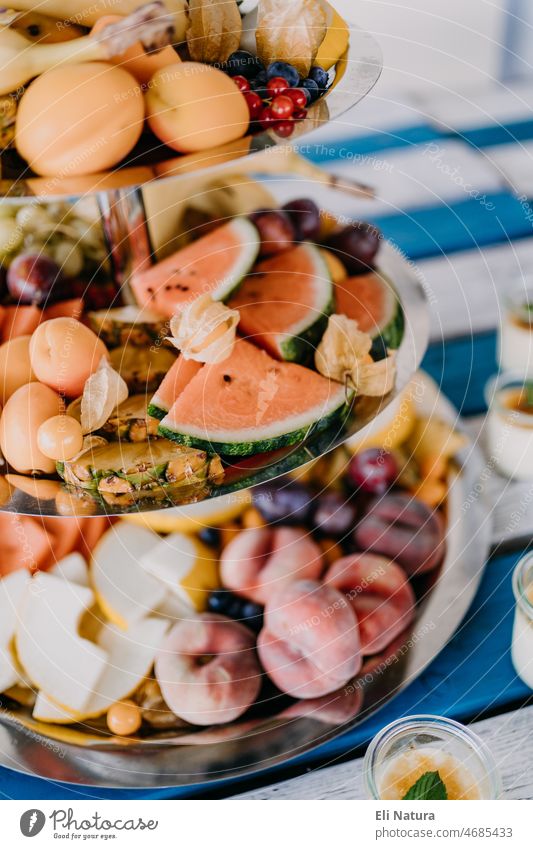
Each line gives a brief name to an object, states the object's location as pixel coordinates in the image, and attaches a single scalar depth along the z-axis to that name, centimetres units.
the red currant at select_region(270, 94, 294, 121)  40
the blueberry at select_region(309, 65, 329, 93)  42
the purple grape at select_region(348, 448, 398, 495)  59
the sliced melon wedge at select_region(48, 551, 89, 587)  53
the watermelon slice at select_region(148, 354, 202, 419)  41
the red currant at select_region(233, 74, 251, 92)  40
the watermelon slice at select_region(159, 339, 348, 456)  41
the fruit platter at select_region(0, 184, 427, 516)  39
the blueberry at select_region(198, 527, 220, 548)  57
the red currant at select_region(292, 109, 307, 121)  40
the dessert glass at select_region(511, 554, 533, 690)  49
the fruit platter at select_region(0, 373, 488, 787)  47
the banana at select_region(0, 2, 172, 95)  37
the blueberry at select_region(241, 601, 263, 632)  52
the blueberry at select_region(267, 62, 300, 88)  41
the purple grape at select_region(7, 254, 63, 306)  55
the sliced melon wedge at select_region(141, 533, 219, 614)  54
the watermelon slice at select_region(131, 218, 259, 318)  48
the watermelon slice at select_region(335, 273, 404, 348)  50
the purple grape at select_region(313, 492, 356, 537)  57
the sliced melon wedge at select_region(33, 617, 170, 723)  48
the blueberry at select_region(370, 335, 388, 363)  47
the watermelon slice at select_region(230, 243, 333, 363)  47
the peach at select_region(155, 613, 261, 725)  48
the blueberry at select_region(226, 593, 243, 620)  53
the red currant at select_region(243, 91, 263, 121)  41
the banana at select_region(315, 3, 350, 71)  43
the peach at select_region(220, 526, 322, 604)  53
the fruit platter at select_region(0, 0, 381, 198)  37
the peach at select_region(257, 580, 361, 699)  48
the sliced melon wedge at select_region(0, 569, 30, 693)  50
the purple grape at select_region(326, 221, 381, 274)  64
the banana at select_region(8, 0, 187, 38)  39
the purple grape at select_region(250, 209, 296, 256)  59
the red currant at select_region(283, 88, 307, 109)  40
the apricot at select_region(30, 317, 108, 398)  40
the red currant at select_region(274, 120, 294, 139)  40
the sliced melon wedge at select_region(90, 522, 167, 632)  52
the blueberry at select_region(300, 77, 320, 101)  41
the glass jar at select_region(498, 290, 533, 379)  72
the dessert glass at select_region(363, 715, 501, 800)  43
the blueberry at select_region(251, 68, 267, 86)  41
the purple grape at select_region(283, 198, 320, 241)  66
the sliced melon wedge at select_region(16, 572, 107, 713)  48
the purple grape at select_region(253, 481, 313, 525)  57
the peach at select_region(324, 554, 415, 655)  50
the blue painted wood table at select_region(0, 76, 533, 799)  53
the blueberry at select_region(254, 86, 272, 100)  41
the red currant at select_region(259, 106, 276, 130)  41
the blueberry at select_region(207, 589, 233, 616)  53
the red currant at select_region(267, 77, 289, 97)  40
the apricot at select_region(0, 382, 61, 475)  39
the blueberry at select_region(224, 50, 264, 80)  42
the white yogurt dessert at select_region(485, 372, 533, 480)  63
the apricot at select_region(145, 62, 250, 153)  38
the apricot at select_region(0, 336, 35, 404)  41
